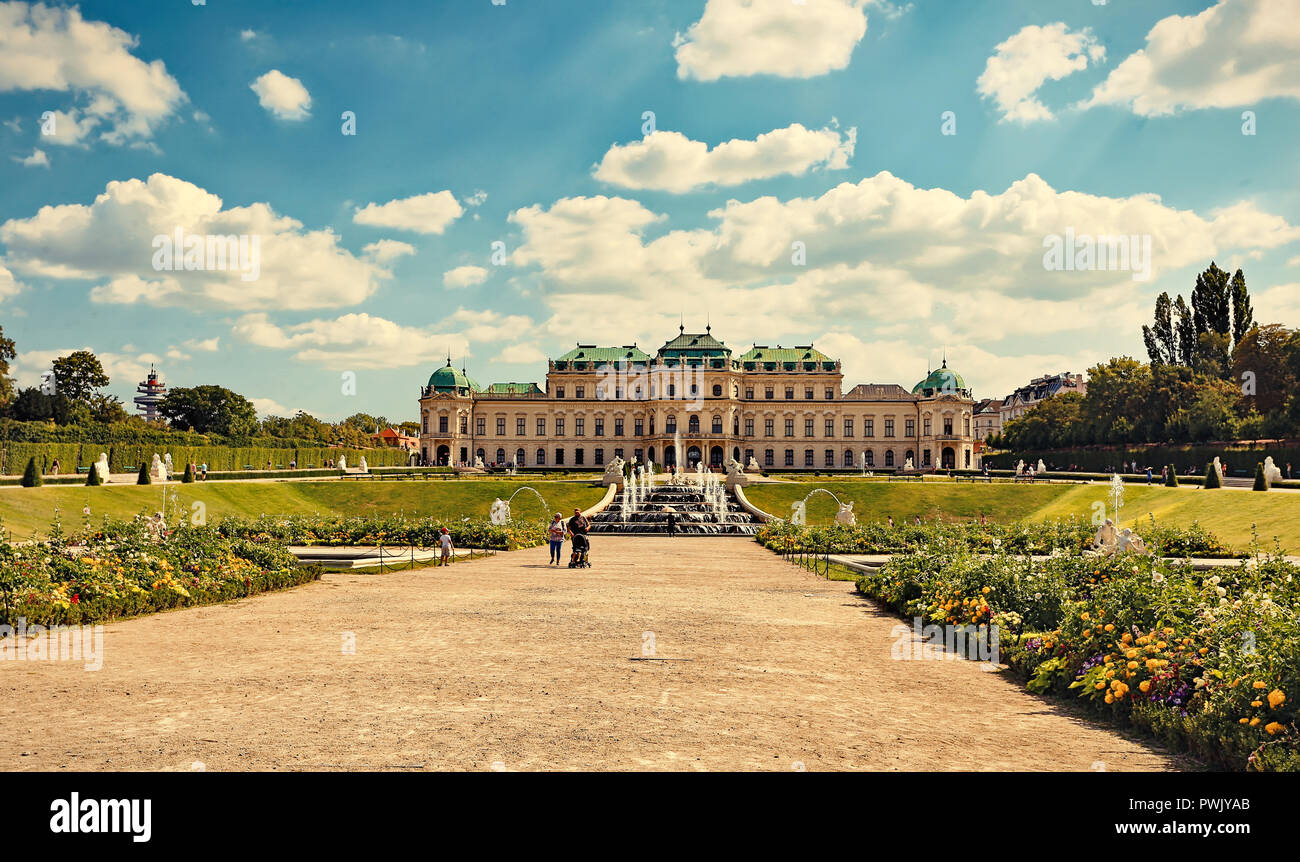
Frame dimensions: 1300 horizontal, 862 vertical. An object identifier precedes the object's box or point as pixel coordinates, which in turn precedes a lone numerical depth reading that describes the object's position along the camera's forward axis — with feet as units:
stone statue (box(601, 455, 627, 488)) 180.04
